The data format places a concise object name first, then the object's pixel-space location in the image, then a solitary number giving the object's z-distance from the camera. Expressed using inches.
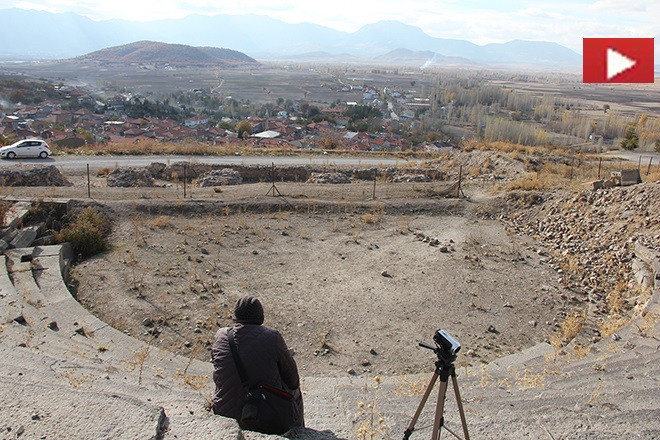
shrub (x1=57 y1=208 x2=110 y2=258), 459.8
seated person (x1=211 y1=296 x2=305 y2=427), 168.7
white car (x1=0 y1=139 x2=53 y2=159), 849.5
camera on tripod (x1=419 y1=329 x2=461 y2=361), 150.9
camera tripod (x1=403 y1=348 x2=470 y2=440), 152.5
